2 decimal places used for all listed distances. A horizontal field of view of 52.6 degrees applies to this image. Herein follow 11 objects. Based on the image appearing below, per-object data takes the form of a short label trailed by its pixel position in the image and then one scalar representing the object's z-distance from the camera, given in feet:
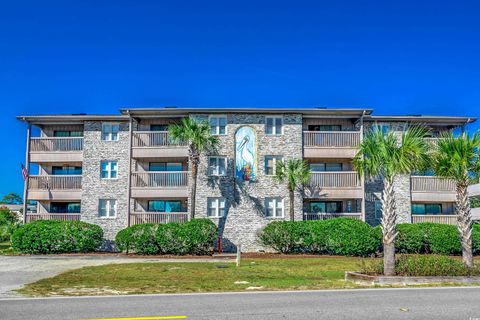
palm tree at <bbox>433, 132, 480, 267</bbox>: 58.49
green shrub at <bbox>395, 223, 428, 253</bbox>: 94.38
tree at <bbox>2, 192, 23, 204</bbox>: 329.91
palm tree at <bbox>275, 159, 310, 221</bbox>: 100.83
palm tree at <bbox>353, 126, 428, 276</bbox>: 53.16
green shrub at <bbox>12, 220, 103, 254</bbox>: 95.96
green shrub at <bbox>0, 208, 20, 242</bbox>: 124.33
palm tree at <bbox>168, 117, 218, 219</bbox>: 99.96
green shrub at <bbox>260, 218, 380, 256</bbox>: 90.94
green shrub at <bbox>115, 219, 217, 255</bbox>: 94.68
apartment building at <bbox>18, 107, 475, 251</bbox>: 106.52
